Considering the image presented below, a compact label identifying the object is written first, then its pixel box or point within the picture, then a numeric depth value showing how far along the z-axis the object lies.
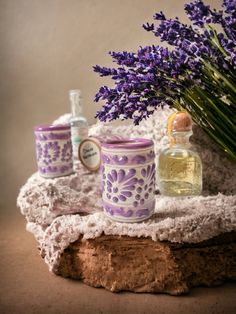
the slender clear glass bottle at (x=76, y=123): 0.87
